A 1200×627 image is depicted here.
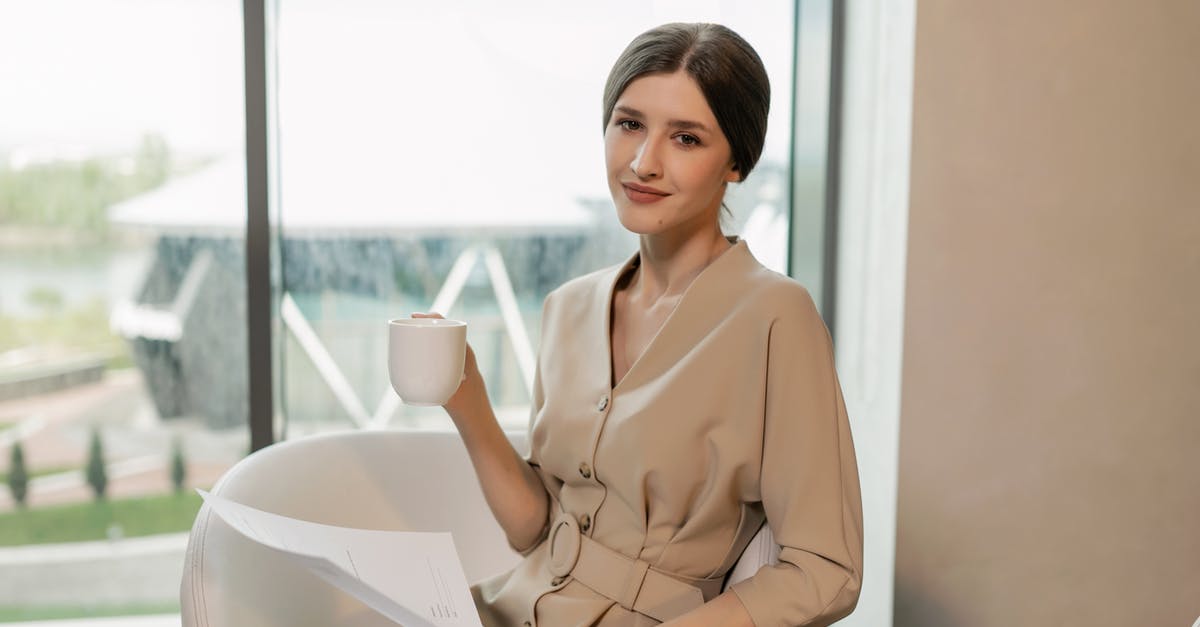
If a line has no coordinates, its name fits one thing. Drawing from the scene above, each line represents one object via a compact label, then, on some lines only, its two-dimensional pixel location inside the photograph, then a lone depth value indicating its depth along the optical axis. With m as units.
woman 1.13
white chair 1.23
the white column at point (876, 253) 1.92
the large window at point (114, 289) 2.03
